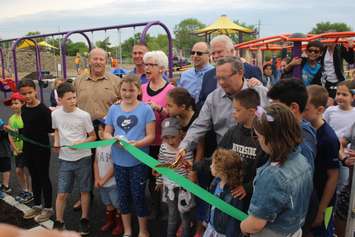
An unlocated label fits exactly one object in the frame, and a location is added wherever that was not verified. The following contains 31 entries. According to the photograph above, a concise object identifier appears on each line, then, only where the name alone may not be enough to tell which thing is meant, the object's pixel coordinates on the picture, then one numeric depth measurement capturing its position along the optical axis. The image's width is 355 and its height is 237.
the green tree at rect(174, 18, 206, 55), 90.88
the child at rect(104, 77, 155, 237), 3.50
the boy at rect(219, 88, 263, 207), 2.45
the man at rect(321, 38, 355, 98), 5.27
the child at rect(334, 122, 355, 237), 2.85
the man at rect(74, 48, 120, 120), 4.07
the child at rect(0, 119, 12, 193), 4.70
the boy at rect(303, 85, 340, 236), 2.53
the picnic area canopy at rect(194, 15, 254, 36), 17.01
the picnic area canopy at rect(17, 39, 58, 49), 14.62
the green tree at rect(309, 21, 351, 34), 82.21
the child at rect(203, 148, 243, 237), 2.41
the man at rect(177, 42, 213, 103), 4.21
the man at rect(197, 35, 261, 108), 3.65
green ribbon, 2.36
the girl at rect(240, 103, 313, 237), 1.92
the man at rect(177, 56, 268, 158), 2.86
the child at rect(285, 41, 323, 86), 4.62
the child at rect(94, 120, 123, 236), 3.84
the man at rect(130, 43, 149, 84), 4.54
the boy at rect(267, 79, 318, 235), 2.36
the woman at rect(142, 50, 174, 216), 3.75
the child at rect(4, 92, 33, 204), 4.66
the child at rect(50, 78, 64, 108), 6.96
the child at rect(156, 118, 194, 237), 3.31
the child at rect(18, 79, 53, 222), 3.97
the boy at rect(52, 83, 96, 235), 3.76
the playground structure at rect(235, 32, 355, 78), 4.55
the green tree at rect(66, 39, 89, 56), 52.35
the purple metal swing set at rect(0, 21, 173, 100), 6.36
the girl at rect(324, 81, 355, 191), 3.49
